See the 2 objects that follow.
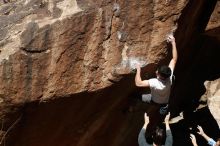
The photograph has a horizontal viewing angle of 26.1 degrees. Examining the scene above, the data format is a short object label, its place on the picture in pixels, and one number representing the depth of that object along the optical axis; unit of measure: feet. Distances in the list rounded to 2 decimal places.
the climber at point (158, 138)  26.68
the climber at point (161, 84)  27.48
